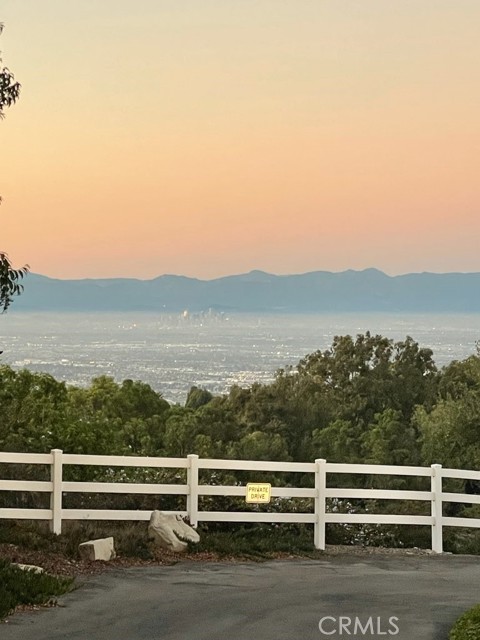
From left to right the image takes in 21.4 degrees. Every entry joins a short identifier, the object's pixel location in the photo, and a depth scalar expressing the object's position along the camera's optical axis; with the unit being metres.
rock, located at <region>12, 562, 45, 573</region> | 13.81
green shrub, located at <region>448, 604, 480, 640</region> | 10.69
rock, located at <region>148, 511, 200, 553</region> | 16.88
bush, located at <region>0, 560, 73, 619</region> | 12.32
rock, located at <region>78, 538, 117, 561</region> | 15.76
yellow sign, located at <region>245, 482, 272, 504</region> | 17.95
